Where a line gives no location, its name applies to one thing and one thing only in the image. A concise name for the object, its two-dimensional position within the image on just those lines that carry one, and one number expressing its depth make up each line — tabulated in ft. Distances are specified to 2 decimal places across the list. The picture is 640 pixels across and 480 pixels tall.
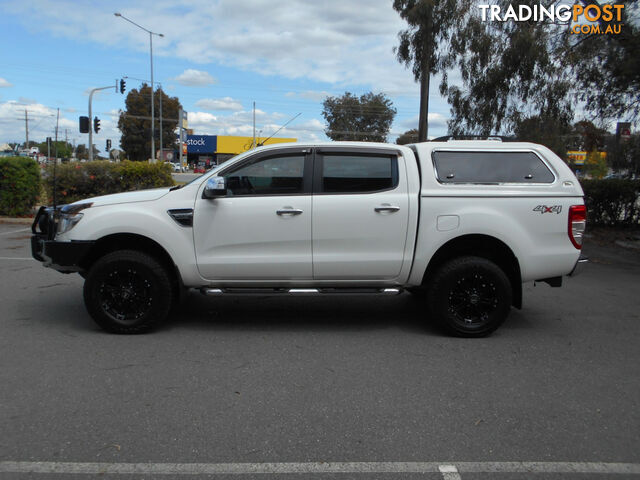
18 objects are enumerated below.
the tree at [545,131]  49.34
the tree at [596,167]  100.42
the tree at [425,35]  52.85
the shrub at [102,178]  45.32
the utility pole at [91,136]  95.58
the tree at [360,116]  147.95
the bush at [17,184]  43.68
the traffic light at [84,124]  84.99
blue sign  203.00
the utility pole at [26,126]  287.22
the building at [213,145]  203.00
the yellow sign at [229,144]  203.51
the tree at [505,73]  44.32
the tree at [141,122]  201.16
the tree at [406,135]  167.06
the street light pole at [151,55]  110.83
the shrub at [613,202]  45.50
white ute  17.17
